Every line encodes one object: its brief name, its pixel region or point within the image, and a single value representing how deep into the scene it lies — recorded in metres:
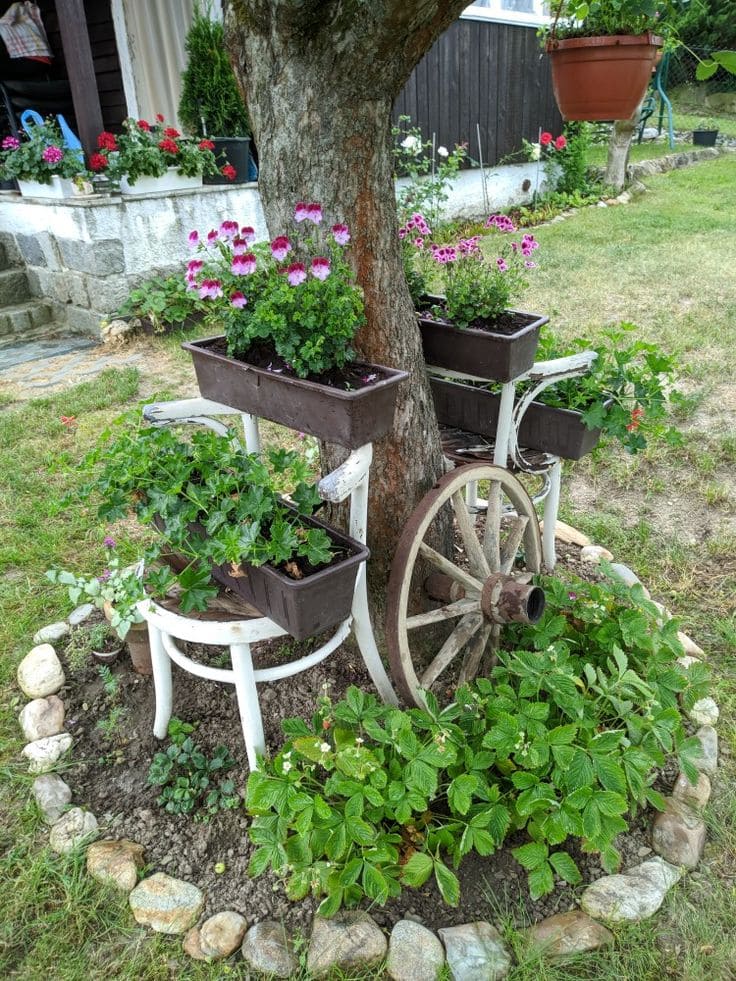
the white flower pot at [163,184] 5.07
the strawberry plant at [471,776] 1.55
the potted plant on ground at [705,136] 11.59
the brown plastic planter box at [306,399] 1.52
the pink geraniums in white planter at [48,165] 4.93
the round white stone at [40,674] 2.14
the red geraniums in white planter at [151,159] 4.93
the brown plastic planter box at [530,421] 2.26
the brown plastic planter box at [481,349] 2.00
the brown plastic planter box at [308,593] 1.43
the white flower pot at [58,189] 5.02
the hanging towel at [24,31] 6.57
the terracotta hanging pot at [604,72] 2.58
